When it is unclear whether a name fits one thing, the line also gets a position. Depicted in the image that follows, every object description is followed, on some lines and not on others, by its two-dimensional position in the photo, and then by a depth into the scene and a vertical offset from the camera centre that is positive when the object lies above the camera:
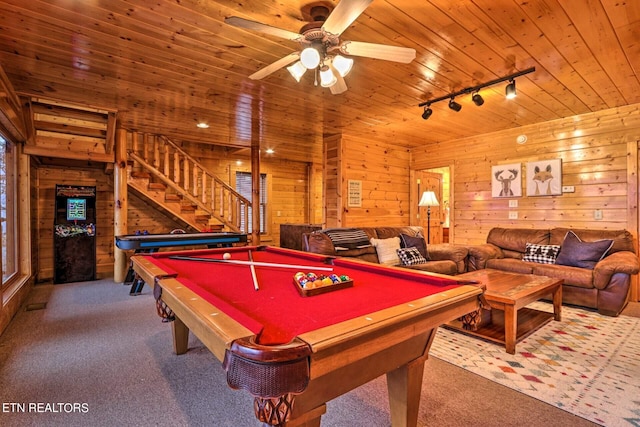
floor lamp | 5.55 +0.20
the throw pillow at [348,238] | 3.99 -0.35
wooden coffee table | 2.46 -0.77
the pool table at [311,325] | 0.82 -0.38
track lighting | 3.05 +1.30
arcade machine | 4.78 -0.36
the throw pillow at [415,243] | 4.42 -0.45
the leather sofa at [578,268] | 3.33 -0.66
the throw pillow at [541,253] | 4.11 -0.56
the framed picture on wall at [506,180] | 4.92 +0.49
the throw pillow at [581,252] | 3.71 -0.49
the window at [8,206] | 3.72 +0.06
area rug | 1.83 -1.11
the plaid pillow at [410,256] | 4.10 -0.60
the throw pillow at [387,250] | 4.17 -0.52
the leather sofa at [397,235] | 3.85 -0.54
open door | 6.38 +0.07
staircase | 5.25 +0.41
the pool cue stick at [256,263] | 2.09 -0.37
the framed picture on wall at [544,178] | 4.52 +0.49
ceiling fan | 1.68 +1.03
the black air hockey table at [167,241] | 3.86 -0.39
